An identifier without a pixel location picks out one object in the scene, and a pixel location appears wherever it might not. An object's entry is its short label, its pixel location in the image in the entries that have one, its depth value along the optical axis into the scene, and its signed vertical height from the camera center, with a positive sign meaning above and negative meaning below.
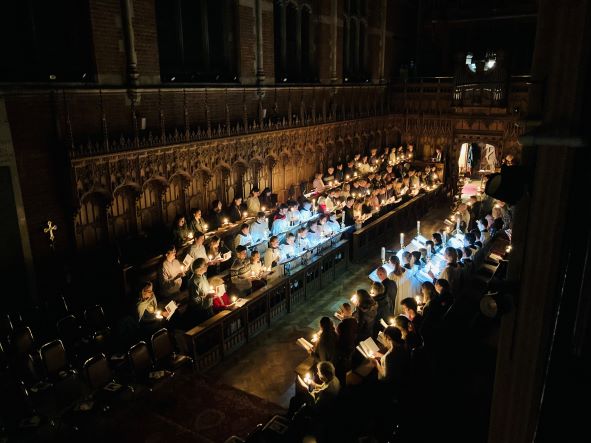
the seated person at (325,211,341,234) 13.41 -3.75
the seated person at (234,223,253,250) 11.79 -3.57
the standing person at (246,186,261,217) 14.35 -3.38
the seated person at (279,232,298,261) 11.58 -3.80
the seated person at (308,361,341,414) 6.38 -3.98
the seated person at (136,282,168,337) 8.48 -3.87
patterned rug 6.70 -4.70
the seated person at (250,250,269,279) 10.39 -3.75
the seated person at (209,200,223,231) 13.05 -3.48
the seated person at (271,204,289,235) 13.32 -3.69
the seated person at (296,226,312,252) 12.04 -3.76
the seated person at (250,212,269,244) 12.76 -3.66
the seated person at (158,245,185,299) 9.80 -3.75
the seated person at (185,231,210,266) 10.63 -3.50
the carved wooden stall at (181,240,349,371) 8.80 -4.58
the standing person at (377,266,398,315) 9.07 -3.70
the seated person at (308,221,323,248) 12.66 -3.76
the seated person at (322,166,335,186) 18.05 -3.34
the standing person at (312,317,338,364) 7.36 -3.80
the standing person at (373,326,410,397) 7.04 -3.96
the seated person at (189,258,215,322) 9.12 -3.83
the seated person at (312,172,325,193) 17.45 -3.43
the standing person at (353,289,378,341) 8.43 -3.91
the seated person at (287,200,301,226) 13.80 -3.56
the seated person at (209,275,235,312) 9.43 -3.97
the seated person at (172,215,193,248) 11.51 -3.42
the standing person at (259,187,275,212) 14.92 -3.41
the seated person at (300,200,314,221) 14.48 -3.68
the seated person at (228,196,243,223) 13.56 -3.40
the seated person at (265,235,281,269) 10.87 -3.66
